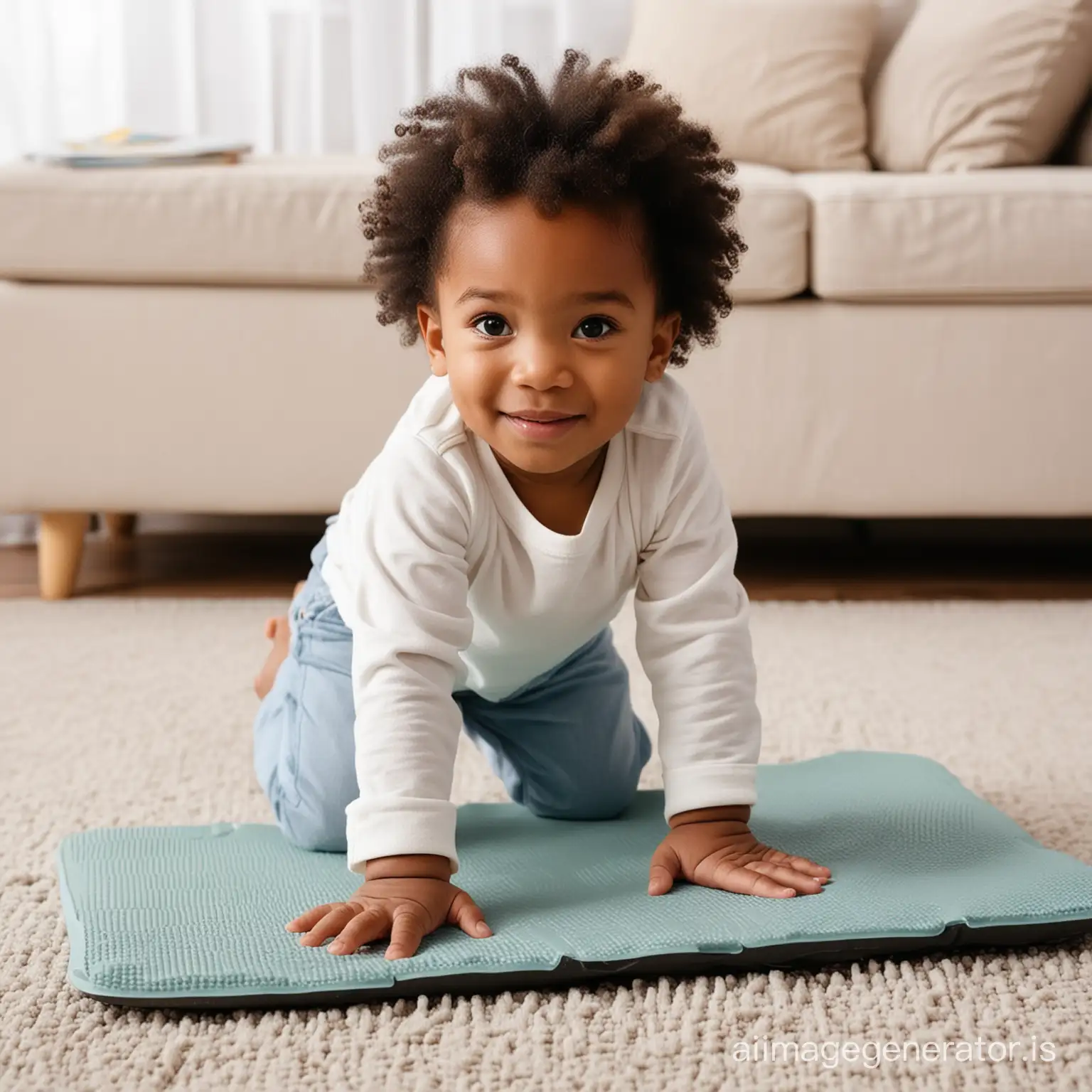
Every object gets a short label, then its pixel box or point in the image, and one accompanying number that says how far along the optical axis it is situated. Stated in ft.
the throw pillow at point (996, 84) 6.46
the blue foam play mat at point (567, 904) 2.57
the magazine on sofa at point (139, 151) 5.66
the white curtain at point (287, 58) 7.98
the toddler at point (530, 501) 2.76
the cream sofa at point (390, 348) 5.55
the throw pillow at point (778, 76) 6.98
